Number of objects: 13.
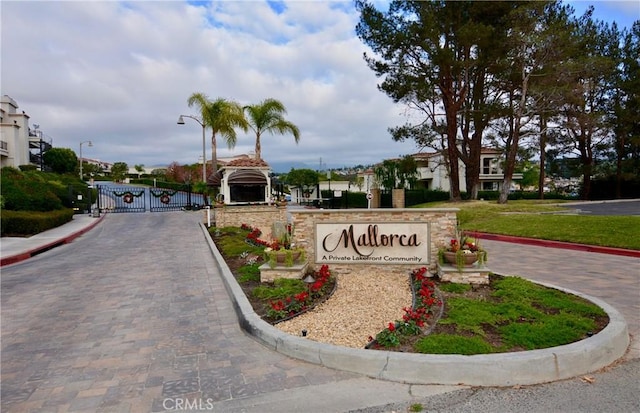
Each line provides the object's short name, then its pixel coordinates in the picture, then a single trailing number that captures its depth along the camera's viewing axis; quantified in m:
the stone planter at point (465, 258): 6.82
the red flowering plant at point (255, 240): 12.16
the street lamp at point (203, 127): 26.72
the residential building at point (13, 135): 37.03
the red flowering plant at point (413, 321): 4.22
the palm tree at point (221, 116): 28.55
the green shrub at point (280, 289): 6.08
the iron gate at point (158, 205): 27.62
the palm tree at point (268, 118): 27.61
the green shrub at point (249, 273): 7.57
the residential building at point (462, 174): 49.12
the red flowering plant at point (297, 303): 5.23
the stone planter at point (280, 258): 7.23
